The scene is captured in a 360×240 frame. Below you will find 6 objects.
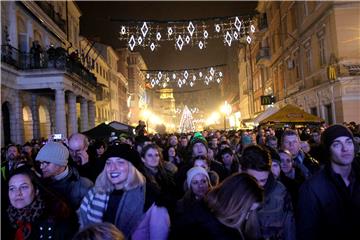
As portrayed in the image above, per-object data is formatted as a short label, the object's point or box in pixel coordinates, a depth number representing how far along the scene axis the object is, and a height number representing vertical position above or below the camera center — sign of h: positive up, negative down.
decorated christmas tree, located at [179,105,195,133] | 59.46 +1.25
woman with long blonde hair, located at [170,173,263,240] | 2.72 -0.57
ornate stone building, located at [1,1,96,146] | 21.19 +3.53
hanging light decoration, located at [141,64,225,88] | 37.03 +5.53
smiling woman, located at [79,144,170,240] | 3.48 -0.61
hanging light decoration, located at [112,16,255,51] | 19.77 +5.17
